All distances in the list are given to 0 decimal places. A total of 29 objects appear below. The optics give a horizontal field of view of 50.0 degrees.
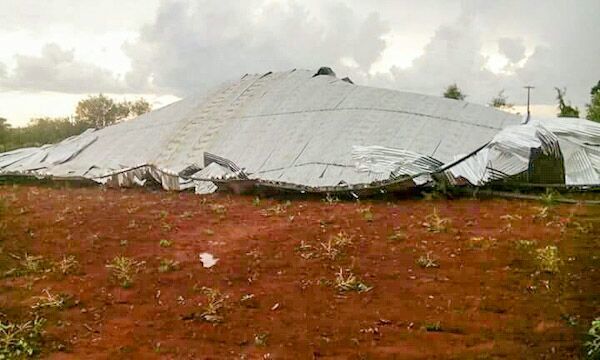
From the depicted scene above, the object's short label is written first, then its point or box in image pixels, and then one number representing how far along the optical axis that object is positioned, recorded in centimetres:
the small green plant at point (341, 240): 514
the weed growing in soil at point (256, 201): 752
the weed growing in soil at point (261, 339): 320
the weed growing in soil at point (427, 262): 448
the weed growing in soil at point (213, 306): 359
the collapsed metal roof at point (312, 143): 730
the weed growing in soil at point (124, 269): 440
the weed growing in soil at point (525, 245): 482
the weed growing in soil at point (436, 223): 559
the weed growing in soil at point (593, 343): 277
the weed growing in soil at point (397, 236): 531
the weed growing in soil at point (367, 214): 619
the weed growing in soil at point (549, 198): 661
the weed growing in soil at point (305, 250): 486
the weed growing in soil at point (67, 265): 478
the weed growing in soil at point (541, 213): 592
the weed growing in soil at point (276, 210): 682
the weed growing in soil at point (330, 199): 730
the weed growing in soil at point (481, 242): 495
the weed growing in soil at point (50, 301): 392
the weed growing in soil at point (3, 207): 780
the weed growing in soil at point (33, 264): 485
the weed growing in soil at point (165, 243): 548
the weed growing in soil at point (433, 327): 329
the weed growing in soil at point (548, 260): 421
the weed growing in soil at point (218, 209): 703
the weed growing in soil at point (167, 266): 465
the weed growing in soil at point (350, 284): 401
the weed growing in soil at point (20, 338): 321
